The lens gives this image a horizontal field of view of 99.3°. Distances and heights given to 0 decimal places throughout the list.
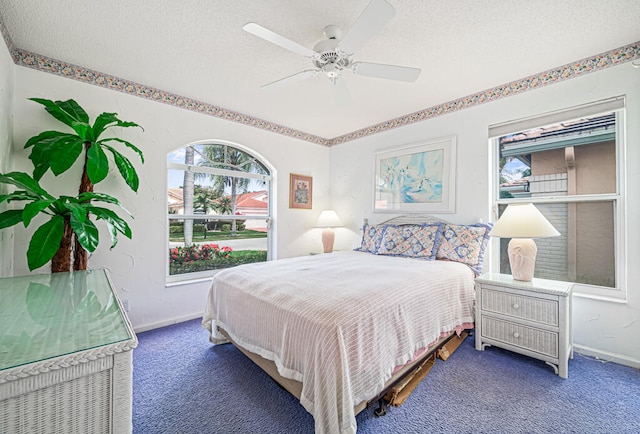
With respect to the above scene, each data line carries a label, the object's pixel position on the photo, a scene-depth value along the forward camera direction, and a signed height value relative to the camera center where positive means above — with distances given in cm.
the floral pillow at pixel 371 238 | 339 -26
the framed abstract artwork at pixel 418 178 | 317 +51
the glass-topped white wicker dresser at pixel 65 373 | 56 -35
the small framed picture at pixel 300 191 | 409 +41
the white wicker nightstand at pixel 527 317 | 195 -77
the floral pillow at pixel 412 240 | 289 -25
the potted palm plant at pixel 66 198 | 172 +17
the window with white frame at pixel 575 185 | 226 +30
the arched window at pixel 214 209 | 317 +11
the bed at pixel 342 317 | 130 -61
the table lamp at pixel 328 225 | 402 -11
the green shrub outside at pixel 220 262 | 318 -57
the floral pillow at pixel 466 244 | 265 -27
